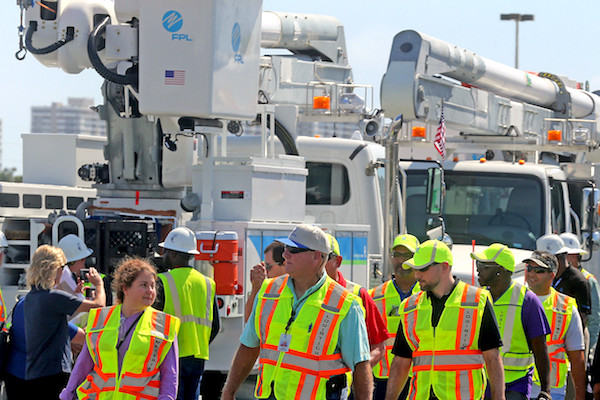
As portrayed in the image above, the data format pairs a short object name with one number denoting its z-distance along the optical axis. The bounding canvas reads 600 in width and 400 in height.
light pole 70.37
